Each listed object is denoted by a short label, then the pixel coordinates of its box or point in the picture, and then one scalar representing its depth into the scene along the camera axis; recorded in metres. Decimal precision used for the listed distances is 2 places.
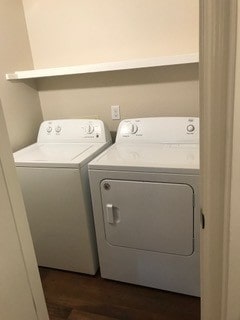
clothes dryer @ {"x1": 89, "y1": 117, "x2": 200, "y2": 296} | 1.46
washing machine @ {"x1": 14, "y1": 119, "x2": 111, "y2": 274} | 1.68
